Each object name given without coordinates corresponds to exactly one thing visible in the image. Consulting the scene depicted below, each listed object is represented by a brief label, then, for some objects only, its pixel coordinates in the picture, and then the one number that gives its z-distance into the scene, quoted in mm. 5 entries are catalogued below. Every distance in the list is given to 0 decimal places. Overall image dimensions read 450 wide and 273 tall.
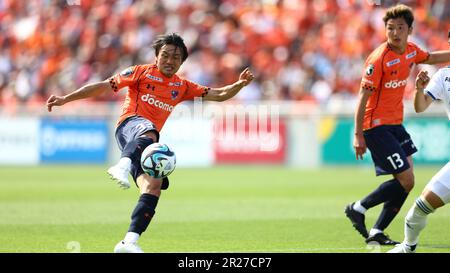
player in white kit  16672
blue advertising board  50656
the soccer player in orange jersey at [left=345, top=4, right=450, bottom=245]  19937
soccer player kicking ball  17969
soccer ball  17125
